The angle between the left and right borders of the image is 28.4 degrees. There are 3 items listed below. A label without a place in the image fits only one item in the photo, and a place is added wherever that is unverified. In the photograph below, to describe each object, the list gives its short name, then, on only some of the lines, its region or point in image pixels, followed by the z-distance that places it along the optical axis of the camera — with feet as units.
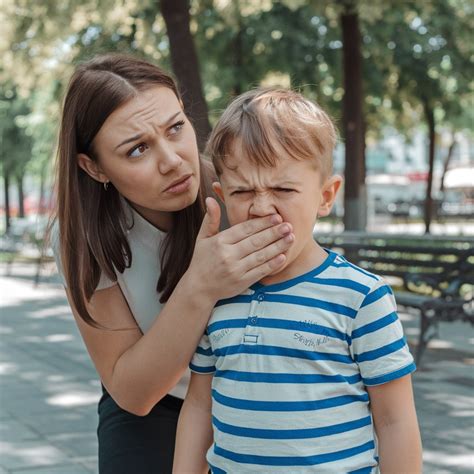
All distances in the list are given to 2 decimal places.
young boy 6.02
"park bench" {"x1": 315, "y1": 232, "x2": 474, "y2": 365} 25.76
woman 6.86
